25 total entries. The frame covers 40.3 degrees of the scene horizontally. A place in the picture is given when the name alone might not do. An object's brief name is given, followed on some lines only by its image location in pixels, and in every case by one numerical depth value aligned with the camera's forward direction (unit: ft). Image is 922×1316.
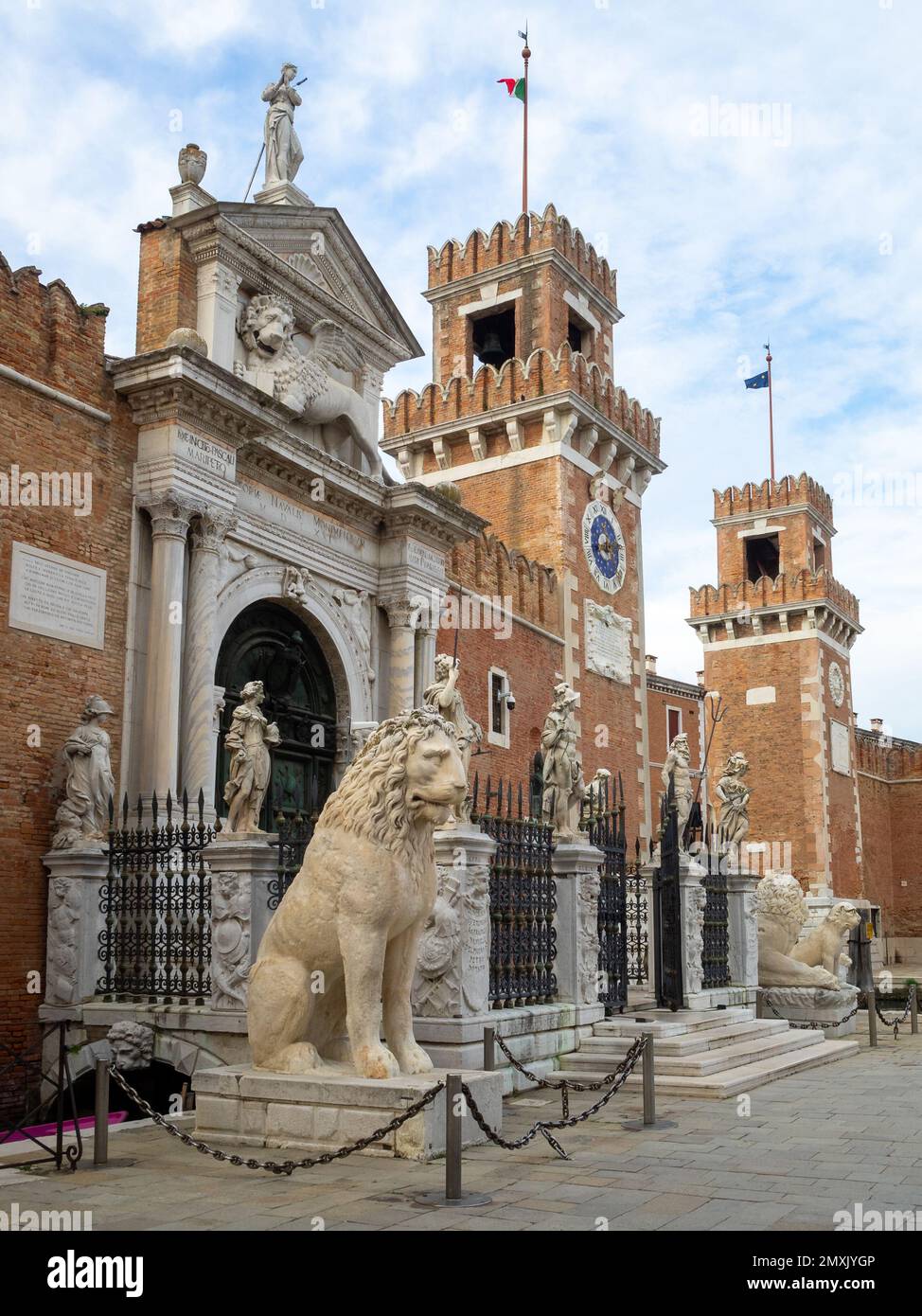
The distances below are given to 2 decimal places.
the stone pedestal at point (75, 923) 36.96
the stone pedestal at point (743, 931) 50.01
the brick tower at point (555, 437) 79.00
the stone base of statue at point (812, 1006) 50.37
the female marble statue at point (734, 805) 53.78
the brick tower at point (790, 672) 117.39
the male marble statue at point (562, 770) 37.99
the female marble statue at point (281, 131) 54.44
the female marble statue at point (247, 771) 33.65
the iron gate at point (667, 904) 43.45
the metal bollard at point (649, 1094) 27.20
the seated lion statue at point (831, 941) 55.31
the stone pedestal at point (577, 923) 37.01
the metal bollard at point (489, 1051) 28.93
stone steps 33.99
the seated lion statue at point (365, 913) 23.26
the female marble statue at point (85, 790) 38.47
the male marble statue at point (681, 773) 48.75
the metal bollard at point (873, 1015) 48.26
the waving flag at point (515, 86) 89.20
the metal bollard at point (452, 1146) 19.02
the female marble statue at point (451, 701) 29.99
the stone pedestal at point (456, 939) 30.76
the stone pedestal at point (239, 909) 32.73
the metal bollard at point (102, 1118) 22.97
